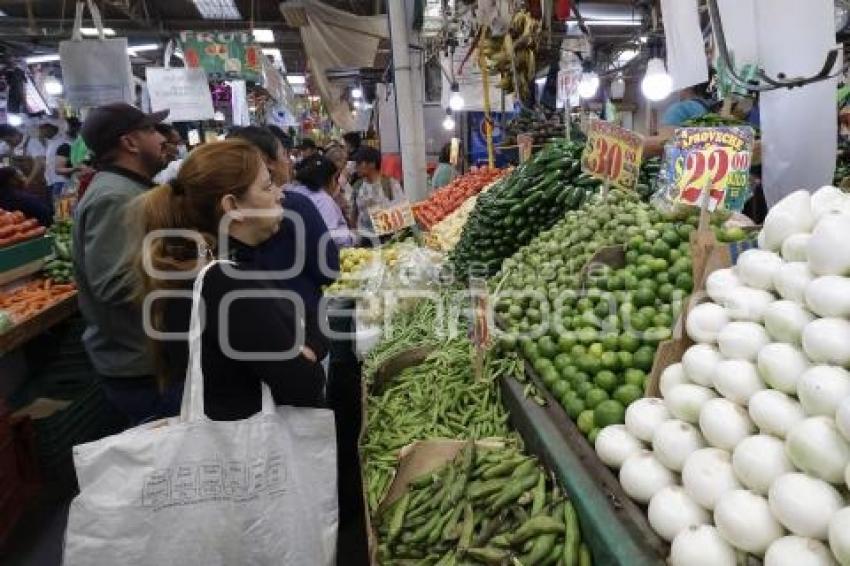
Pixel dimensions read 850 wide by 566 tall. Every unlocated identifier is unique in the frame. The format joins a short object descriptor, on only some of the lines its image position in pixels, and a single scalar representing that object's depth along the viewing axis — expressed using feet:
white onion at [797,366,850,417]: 4.44
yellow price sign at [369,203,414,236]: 19.69
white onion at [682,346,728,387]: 5.80
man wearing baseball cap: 9.95
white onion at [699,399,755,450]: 5.12
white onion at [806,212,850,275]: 5.22
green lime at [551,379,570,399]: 7.52
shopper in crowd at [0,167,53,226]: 24.56
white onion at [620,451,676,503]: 5.40
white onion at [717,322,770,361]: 5.55
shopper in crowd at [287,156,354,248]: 19.80
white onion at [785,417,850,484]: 4.24
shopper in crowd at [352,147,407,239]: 25.81
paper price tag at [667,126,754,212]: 9.20
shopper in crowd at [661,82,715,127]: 21.89
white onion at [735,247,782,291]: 6.08
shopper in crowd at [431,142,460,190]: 37.09
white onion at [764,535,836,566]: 4.07
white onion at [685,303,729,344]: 6.15
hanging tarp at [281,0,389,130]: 30.27
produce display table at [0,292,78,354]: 14.79
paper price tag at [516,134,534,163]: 20.85
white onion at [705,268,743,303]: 6.41
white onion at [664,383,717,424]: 5.68
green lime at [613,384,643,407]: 6.74
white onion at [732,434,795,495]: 4.61
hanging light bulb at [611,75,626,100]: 50.42
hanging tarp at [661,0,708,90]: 10.36
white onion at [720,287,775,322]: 5.87
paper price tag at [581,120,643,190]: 11.50
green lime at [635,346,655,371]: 7.17
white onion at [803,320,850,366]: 4.67
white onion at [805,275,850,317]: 4.91
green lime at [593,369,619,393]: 7.13
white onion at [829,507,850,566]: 3.82
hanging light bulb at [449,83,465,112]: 28.19
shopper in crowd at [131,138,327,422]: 6.55
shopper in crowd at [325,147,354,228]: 28.73
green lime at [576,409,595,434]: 6.70
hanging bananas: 19.45
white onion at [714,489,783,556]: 4.42
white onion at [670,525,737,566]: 4.53
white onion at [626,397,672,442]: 5.98
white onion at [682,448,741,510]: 4.86
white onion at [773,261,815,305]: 5.53
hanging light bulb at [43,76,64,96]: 48.59
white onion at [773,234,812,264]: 5.92
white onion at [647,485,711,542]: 4.91
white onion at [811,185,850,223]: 6.04
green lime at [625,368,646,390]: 6.94
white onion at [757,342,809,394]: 4.99
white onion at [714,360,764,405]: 5.29
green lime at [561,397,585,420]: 7.04
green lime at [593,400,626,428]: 6.50
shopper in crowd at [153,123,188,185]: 21.62
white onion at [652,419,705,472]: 5.39
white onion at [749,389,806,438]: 4.78
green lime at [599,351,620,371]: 7.34
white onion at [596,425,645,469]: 5.92
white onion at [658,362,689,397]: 6.17
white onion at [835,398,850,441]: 4.13
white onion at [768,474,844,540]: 4.15
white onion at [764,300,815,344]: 5.29
